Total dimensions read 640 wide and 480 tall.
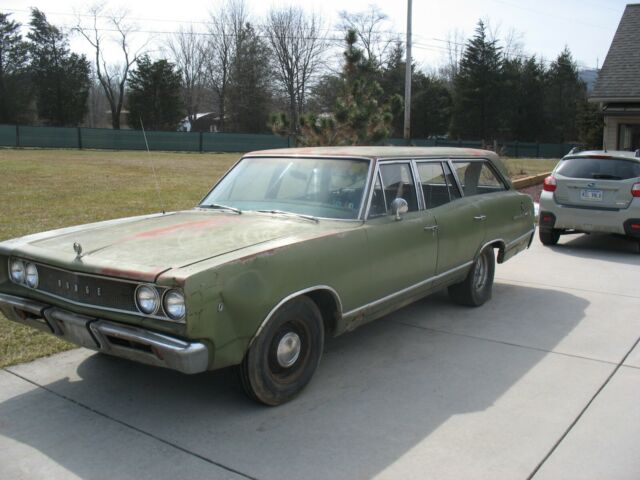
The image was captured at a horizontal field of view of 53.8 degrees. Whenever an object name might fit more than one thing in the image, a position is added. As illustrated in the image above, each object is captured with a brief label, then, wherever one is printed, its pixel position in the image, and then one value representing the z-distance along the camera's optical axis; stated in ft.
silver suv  29.50
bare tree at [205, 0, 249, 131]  194.49
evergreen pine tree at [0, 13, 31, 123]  157.89
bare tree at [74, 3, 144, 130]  175.32
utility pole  83.26
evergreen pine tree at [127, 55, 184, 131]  169.48
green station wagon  11.38
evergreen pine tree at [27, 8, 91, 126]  167.22
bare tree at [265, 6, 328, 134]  194.18
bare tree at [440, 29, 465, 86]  231.46
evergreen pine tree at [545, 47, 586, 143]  185.16
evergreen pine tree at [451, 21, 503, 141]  178.29
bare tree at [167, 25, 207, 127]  207.41
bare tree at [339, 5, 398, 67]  193.36
